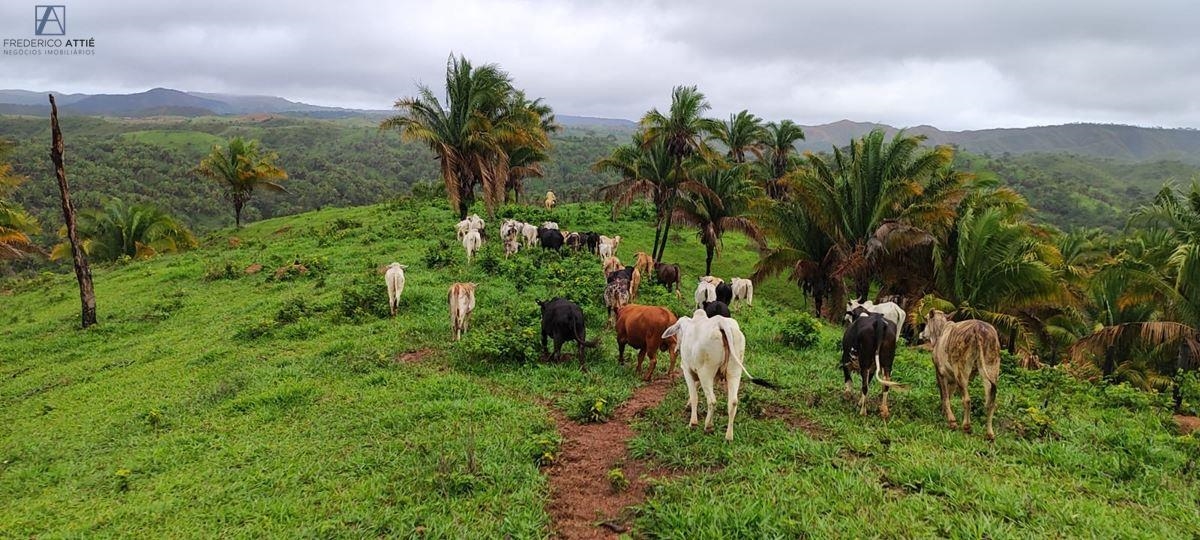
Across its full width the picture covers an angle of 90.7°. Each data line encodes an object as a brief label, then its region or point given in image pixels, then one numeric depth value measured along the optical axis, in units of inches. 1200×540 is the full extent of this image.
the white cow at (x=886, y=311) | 376.6
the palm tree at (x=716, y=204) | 938.7
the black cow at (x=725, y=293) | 648.4
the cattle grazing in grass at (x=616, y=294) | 533.6
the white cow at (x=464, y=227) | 861.8
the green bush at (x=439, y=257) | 762.8
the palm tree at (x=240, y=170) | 1300.4
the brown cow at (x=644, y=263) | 722.2
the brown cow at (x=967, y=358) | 274.5
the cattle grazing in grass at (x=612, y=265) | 647.1
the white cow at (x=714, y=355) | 266.7
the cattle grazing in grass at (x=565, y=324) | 402.6
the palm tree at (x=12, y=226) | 775.7
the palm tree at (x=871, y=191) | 629.9
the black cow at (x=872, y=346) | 295.6
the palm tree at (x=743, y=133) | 1357.0
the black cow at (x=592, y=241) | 911.0
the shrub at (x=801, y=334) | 483.8
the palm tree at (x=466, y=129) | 912.3
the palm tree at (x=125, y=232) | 1147.3
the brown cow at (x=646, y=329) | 375.9
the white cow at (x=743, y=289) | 698.8
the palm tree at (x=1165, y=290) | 499.2
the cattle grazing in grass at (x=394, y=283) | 546.6
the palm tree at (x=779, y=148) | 1366.9
